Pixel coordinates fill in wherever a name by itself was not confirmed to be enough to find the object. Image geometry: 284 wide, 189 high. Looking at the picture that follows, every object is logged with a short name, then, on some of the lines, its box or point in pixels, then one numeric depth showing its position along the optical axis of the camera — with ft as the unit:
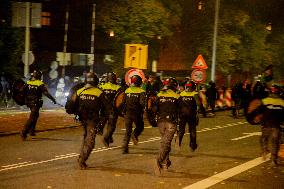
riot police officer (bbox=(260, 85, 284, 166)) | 39.11
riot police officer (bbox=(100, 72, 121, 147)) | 45.50
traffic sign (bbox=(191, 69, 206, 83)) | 79.46
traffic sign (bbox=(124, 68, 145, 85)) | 61.16
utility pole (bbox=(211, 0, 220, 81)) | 93.20
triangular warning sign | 79.93
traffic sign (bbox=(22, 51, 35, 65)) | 79.70
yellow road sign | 61.28
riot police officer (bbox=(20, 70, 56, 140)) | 48.11
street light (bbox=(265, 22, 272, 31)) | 133.28
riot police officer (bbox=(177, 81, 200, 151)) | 43.60
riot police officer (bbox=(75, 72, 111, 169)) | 34.40
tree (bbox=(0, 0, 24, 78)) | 98.53
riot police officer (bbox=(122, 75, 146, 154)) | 41.42
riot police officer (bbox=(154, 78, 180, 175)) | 34.68
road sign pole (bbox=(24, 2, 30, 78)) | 78.74
